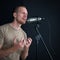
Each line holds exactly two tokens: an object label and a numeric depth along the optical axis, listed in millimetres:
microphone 2648
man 2056
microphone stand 2810
